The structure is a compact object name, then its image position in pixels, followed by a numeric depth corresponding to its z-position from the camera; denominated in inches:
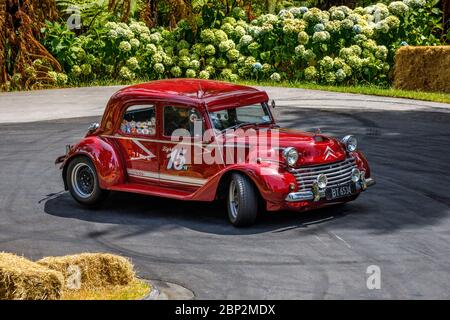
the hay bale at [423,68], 971.9
